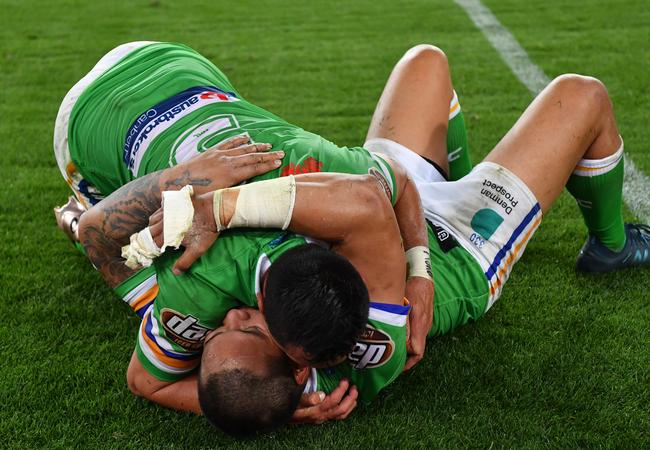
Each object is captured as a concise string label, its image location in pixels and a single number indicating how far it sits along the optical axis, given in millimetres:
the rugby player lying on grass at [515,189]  3252
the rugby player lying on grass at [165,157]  2775
